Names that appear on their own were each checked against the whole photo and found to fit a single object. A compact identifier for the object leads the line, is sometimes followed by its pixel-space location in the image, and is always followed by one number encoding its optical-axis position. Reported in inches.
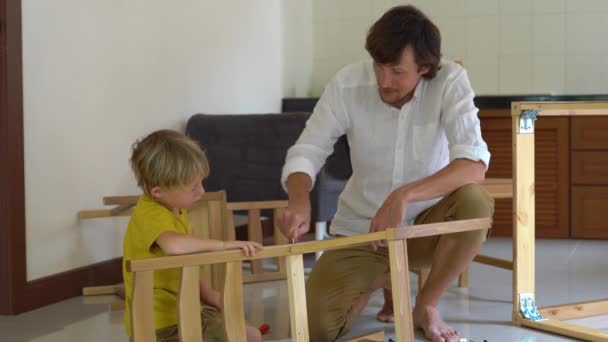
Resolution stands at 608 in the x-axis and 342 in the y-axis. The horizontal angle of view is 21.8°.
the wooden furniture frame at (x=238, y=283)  152.4
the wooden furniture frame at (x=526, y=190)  194.8
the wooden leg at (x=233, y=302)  156.4
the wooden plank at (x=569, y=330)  187.8
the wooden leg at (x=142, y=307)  152.0
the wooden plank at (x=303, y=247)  151.8
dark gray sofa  240.4
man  182.3
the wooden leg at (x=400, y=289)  162.3
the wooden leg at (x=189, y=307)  153.8
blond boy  166.4
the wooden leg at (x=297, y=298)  158.5
